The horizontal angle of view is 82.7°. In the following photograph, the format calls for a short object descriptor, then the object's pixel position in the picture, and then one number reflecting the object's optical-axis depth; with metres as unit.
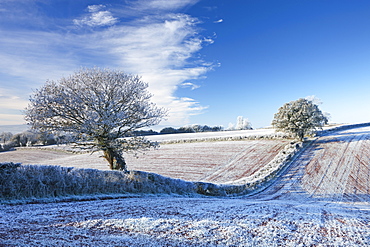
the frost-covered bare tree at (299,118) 37.44
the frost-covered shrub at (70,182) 10.91
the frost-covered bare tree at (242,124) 95.75
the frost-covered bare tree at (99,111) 17.00
